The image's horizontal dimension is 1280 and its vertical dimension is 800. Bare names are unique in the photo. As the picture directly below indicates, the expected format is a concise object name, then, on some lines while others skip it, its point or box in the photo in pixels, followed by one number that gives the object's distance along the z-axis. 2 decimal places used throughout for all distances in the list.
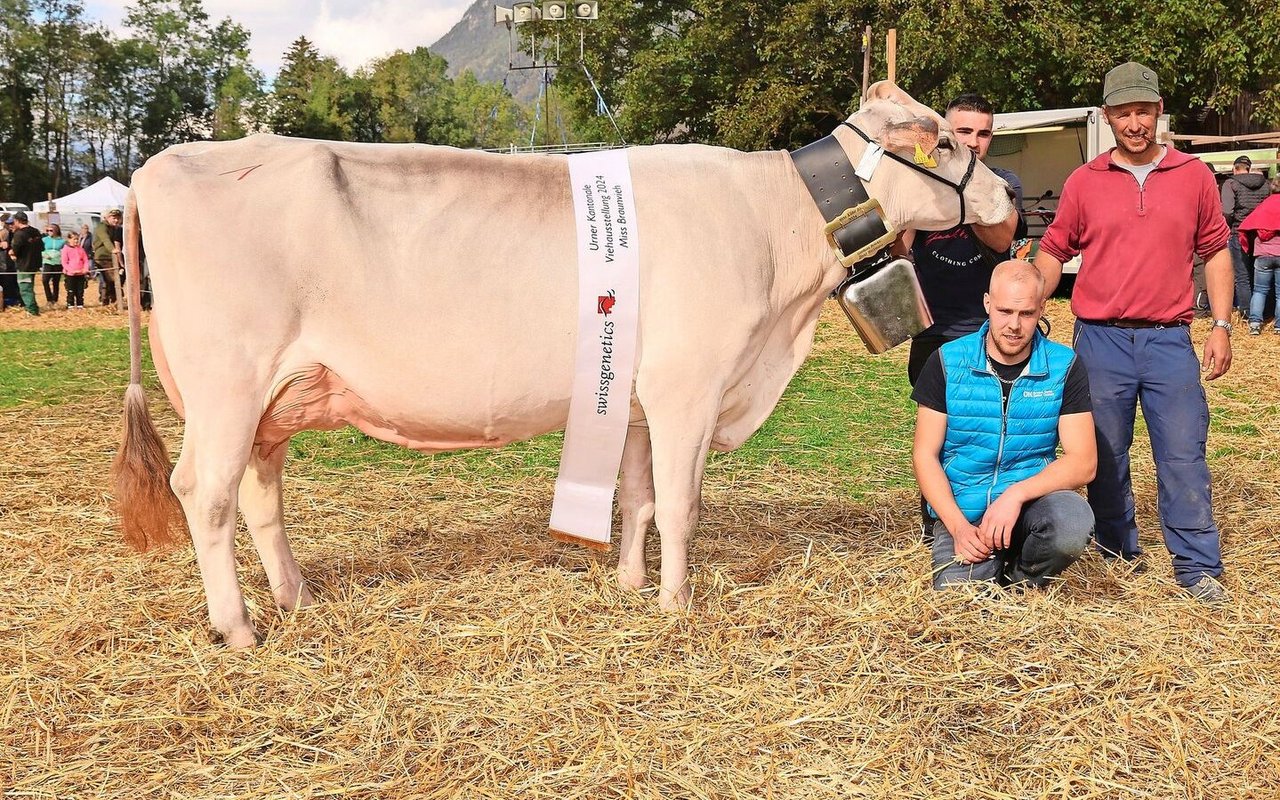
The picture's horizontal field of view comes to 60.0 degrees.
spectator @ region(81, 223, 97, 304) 21.75
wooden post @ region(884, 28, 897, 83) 6.60
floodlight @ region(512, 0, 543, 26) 31.73
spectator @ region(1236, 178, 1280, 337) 12.75
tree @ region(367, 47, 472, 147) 62.78
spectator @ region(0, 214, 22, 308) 21.41
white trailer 17.59
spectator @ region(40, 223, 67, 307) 22.12
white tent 29.92
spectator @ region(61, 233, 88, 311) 20.88
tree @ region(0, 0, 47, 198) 51.69
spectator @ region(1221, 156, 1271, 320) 13.77
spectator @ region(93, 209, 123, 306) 21.05
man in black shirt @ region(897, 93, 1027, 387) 4.82
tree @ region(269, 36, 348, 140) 58.75
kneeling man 4.08
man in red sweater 4.41
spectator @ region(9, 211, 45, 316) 20.78
